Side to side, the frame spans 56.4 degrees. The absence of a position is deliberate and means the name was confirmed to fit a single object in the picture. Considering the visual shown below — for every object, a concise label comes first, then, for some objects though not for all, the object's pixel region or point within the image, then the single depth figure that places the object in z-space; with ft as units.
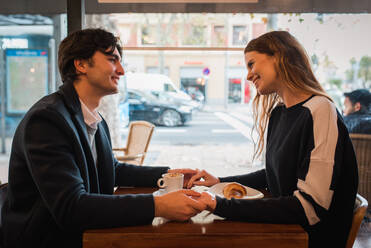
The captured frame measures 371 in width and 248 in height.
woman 4.18
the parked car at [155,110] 19.27
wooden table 3.77
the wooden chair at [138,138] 15.34
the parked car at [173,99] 19.60
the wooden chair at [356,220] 4.22
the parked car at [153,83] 19.29
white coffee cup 4.94
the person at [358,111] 12.51
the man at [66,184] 3.86
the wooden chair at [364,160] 11.62
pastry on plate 5.12
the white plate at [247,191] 5.20
